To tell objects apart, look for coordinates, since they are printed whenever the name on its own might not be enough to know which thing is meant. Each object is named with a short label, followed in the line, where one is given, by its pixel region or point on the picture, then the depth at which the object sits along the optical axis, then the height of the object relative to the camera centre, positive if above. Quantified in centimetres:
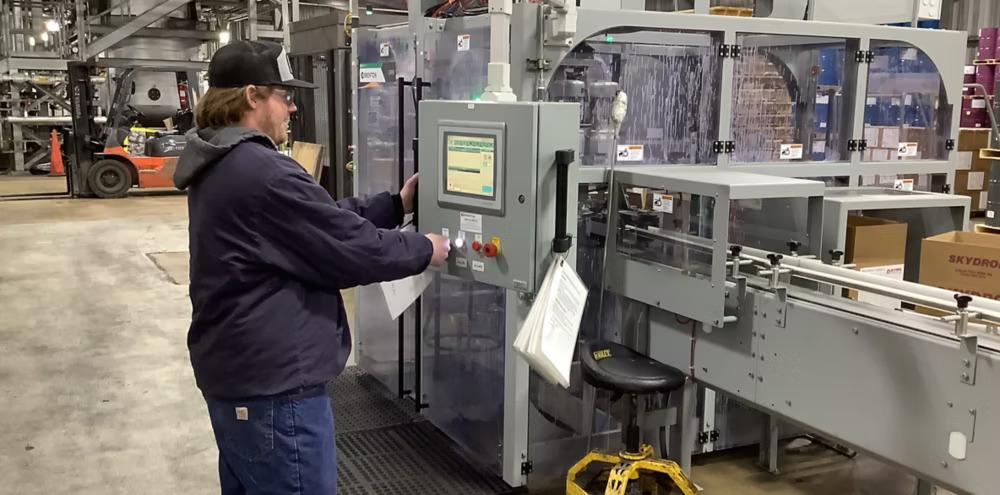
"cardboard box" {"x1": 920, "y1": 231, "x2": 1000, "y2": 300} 276 -47
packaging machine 219 -33
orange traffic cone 1330 -78
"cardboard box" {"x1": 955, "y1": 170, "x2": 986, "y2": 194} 938 -65
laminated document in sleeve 207 -52
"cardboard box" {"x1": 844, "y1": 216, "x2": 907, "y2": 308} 318 -48
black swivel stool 261 -82
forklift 1071 -50
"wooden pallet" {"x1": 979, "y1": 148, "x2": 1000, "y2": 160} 759 -29
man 188 -36
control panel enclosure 232 -19
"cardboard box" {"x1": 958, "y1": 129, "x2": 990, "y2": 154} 931 -21
